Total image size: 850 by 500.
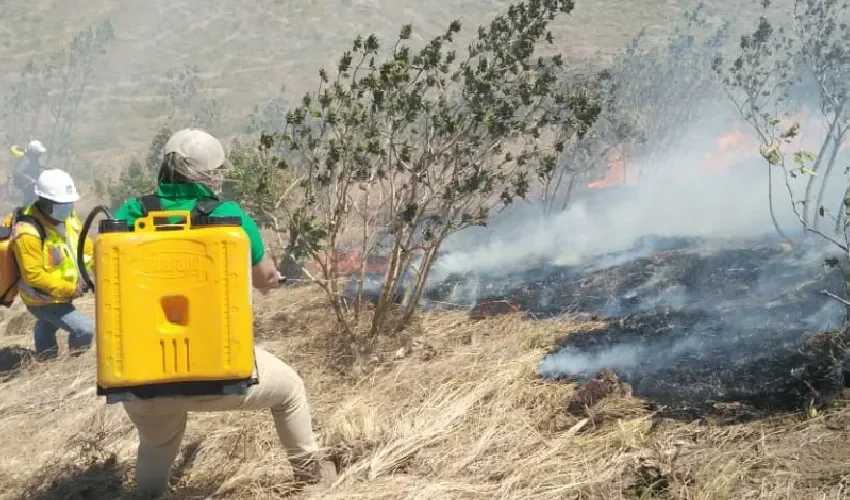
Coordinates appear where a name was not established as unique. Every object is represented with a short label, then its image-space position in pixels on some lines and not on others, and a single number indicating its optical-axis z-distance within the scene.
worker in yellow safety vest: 4.51
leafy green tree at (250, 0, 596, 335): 4.55
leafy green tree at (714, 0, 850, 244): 10.58
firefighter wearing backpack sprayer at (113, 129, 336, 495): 2.37
